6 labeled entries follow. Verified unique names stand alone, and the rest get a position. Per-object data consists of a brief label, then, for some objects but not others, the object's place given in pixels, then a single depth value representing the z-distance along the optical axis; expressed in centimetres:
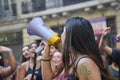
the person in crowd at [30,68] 482
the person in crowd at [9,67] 509
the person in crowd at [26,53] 574
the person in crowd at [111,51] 432
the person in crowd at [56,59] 445
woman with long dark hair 249
